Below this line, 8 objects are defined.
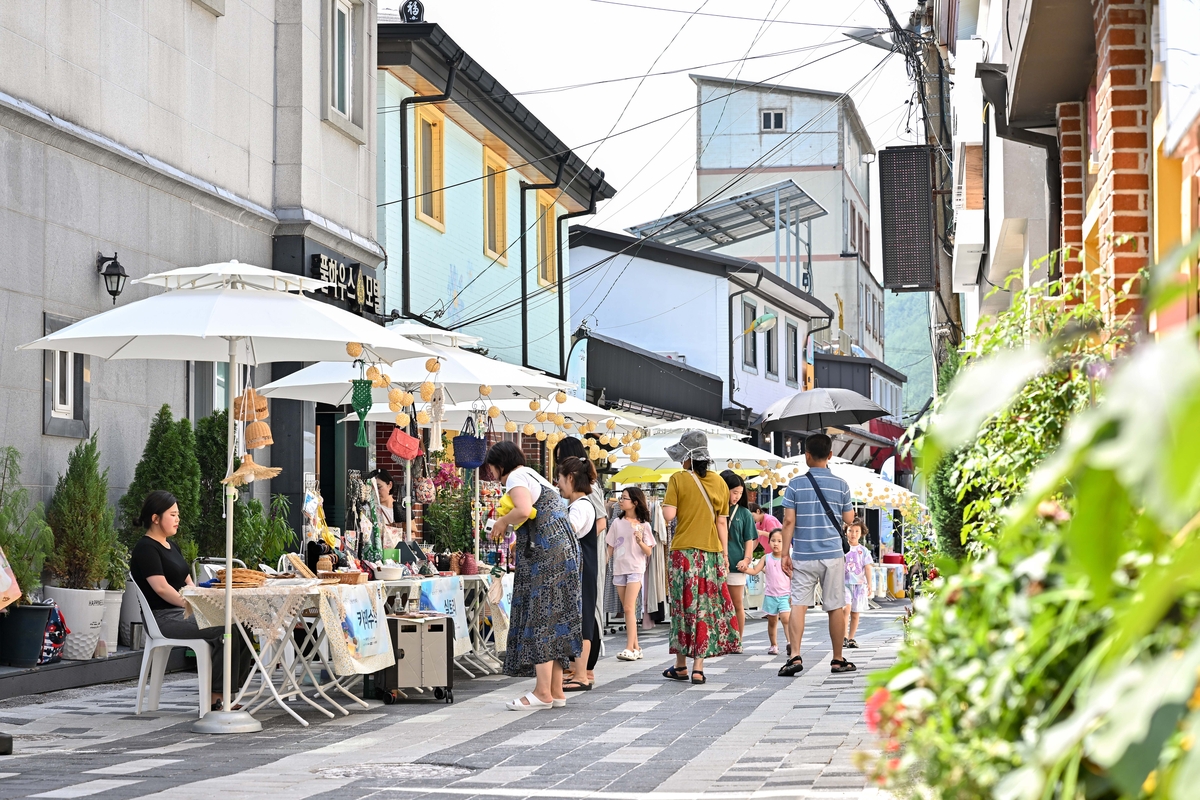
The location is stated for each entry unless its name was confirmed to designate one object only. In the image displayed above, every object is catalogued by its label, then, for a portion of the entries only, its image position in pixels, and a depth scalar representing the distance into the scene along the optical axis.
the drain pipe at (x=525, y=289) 25.20
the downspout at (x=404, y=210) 19.88
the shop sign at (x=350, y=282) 16.23
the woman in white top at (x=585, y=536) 10.95
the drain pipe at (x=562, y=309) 27.38
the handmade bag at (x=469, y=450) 13.90
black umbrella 19.08
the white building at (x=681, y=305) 36.19
